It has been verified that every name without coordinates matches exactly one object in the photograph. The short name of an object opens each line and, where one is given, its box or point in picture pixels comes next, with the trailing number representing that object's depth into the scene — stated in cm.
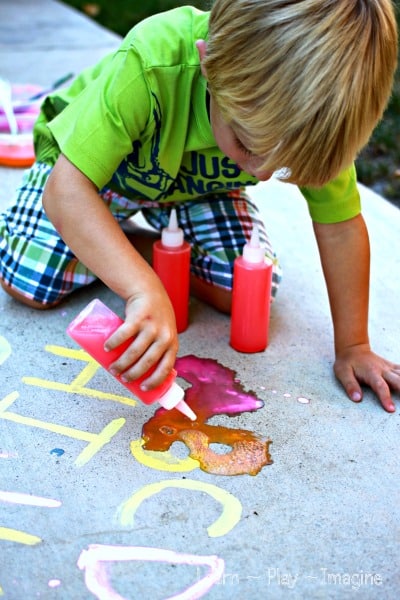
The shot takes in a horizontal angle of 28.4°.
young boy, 101
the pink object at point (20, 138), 211
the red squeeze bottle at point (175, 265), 147
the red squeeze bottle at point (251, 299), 141
